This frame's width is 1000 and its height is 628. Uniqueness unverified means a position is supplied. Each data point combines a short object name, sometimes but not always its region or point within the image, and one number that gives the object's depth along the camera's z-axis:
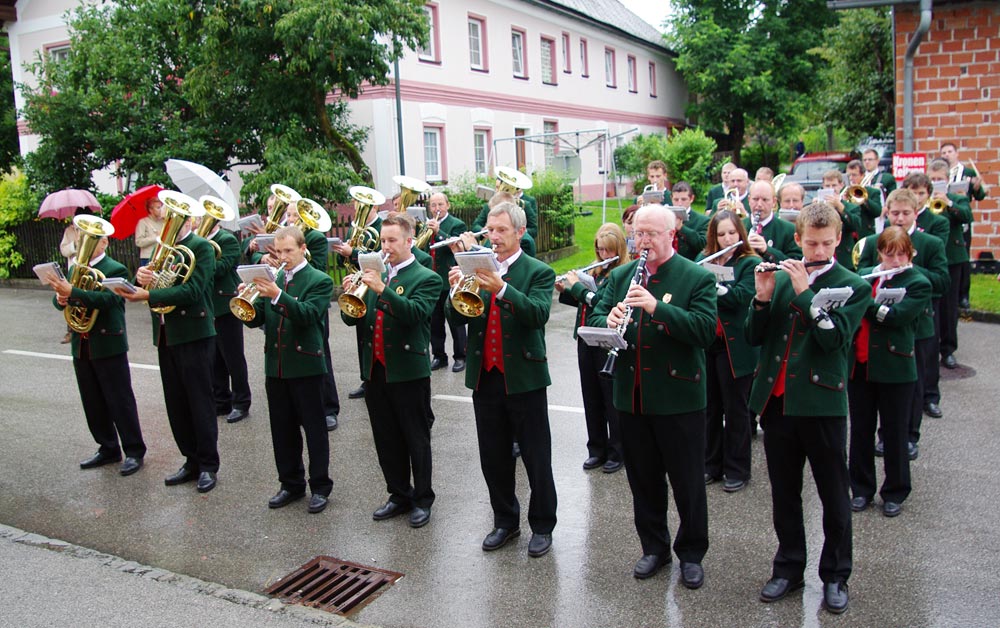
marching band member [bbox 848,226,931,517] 5.70
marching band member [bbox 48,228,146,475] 7.11
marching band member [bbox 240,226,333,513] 6.16
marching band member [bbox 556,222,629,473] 6.74
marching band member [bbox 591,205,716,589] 4.76
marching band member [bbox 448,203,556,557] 5.36
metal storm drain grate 4.97
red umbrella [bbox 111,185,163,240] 8.90
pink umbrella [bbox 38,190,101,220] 13.82
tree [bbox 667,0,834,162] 37.88
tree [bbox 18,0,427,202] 16.23
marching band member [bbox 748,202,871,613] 4.59
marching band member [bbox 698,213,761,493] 6.14
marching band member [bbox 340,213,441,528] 5.87
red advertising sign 12.38
